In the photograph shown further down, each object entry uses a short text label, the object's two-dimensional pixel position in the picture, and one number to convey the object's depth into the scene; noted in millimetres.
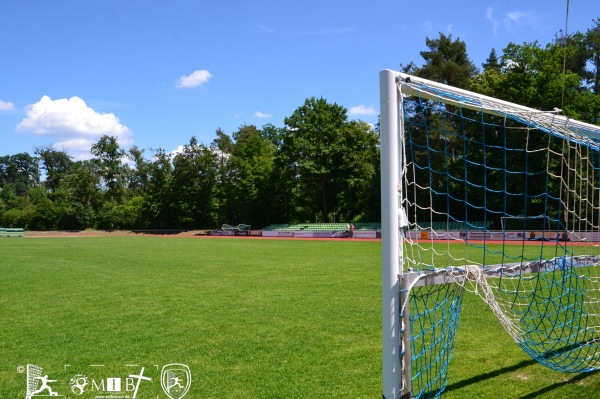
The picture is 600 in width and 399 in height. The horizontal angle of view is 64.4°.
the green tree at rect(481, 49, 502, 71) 45847
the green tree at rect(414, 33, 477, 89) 40562
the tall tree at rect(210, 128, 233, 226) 54125
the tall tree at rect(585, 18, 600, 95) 40625
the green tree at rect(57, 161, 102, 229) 58719
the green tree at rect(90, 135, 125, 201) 64875
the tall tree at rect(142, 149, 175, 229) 54872
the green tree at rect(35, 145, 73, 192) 81444
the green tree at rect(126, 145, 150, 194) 64113
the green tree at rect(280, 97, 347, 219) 45031
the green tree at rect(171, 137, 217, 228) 53812
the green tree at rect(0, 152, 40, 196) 99062
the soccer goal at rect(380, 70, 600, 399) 2955
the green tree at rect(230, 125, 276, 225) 50156
